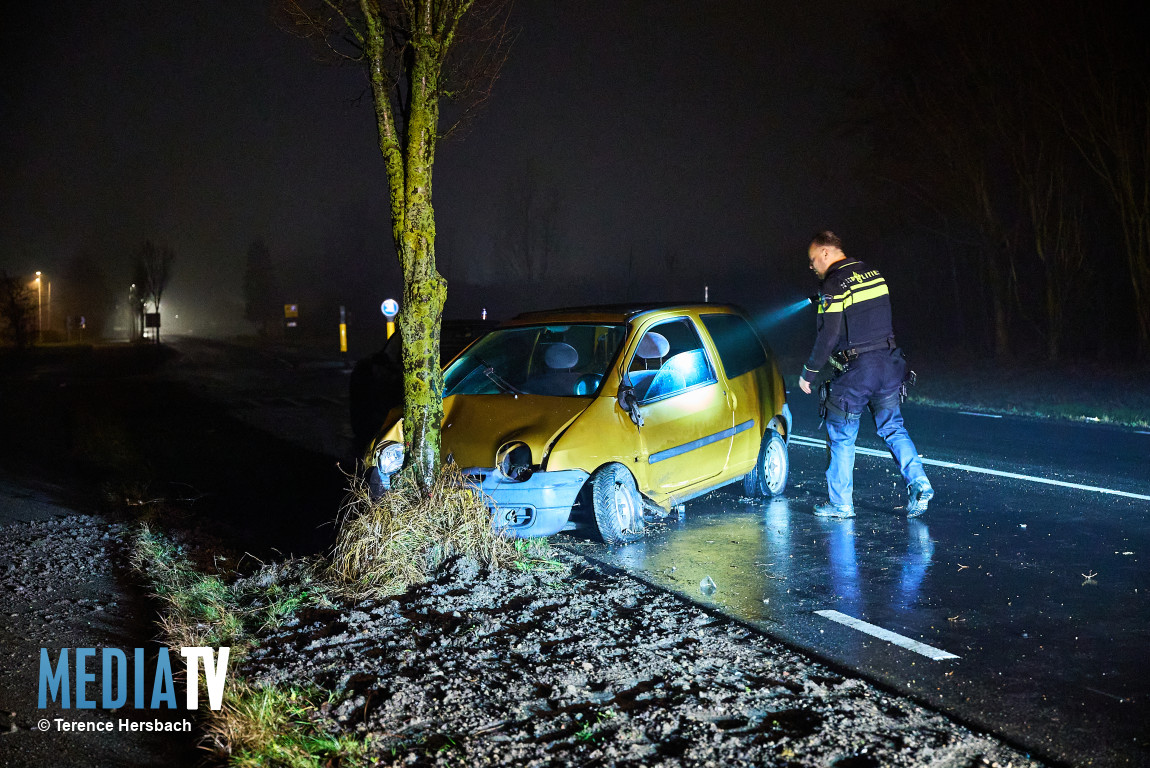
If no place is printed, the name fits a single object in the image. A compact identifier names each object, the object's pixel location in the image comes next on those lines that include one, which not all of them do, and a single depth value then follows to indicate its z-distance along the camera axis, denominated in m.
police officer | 7.03
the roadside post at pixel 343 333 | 27.69
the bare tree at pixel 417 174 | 6.18
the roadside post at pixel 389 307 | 18.95
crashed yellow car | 6.21
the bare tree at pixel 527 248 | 49.78
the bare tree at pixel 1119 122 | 18.16
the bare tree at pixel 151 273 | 83.79
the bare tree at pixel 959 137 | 21.45
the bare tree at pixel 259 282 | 110.00
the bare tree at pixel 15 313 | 45.56
